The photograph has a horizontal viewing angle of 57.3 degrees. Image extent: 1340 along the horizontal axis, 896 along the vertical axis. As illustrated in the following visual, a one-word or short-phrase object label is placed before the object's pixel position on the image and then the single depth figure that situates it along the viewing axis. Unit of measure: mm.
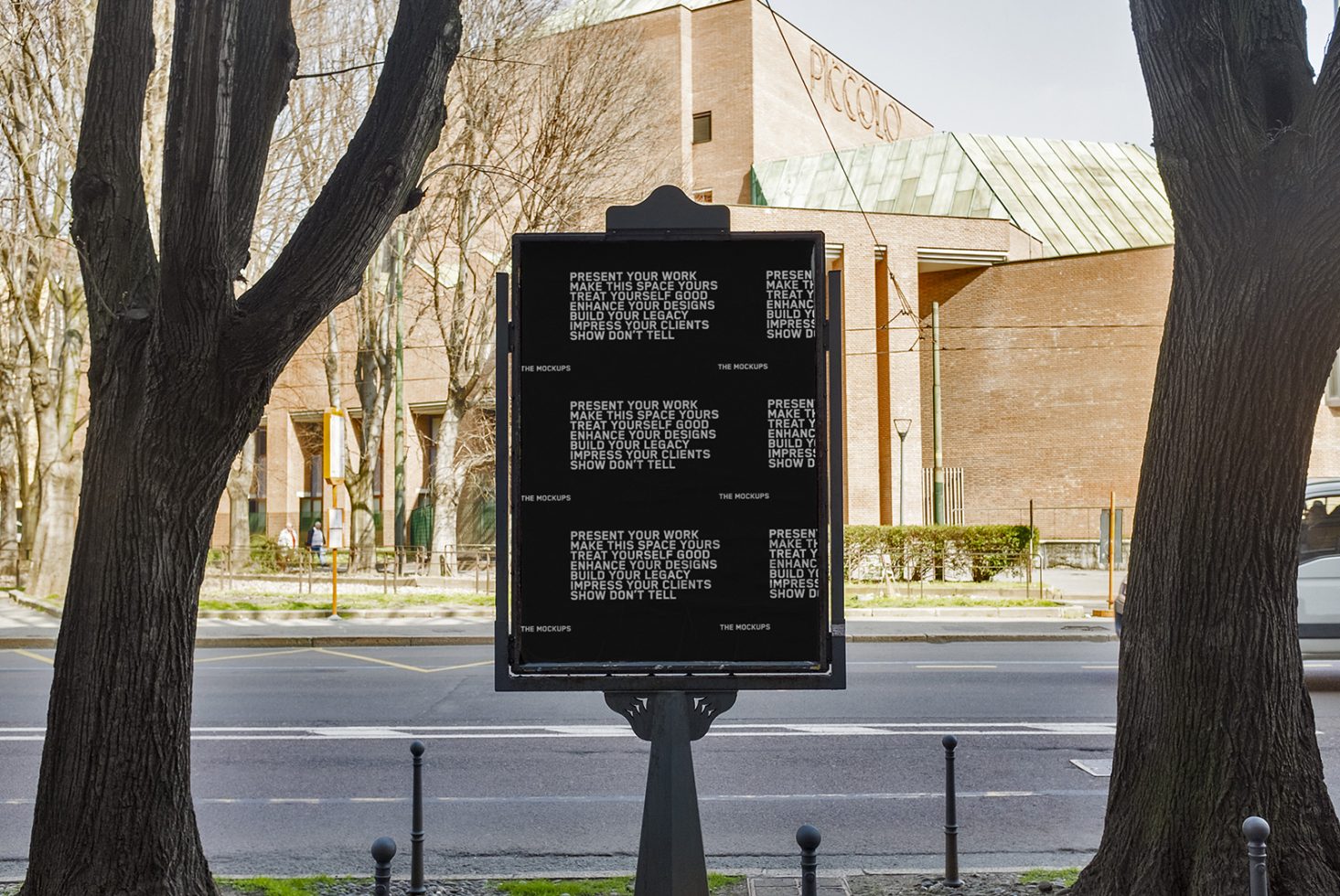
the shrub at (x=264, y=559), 34000
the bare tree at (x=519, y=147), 27625
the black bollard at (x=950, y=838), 6199
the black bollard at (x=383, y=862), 4375
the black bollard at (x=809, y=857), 4430
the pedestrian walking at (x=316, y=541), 37959
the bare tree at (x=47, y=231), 22094
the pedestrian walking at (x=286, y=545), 34425
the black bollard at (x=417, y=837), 5957
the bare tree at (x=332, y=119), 25984
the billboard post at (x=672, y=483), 4680
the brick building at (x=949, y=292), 37219
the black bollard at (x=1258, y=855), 4113
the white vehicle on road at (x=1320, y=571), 13156
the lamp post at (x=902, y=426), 32031
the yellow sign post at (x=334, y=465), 21984
